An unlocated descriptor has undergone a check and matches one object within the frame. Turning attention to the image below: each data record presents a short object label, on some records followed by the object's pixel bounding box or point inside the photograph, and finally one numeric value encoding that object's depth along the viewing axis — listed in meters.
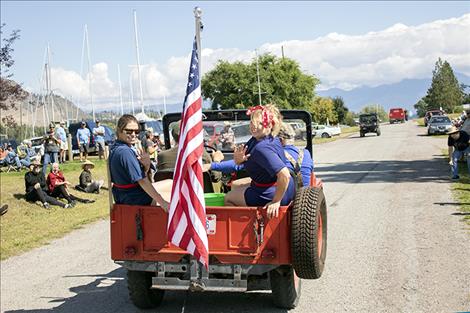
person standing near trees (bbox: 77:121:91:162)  23.25
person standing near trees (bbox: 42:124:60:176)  18.22
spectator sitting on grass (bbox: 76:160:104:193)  16.86
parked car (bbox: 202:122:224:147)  7.96
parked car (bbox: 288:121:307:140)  7.66
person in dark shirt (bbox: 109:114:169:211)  5.38
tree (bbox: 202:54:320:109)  65.56
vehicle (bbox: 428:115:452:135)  43.03
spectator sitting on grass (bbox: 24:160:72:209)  14.41
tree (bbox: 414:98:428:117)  165.12
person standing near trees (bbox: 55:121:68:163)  22.30
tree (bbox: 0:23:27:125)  16.81
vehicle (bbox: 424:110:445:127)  67.29
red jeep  5.05
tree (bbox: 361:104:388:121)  179.18
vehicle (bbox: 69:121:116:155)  29.75
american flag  4.85
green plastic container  5.66
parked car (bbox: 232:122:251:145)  8.04
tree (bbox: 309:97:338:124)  90.12
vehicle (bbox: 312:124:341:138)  56.70
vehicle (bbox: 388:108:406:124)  100.06
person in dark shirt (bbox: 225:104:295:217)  5.10
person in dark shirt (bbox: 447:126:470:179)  15.35
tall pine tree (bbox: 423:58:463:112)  107.25
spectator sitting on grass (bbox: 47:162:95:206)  14.88
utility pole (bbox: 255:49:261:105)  61.12
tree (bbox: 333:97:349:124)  115.79
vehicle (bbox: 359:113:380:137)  50.38
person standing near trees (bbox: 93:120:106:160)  24.16
